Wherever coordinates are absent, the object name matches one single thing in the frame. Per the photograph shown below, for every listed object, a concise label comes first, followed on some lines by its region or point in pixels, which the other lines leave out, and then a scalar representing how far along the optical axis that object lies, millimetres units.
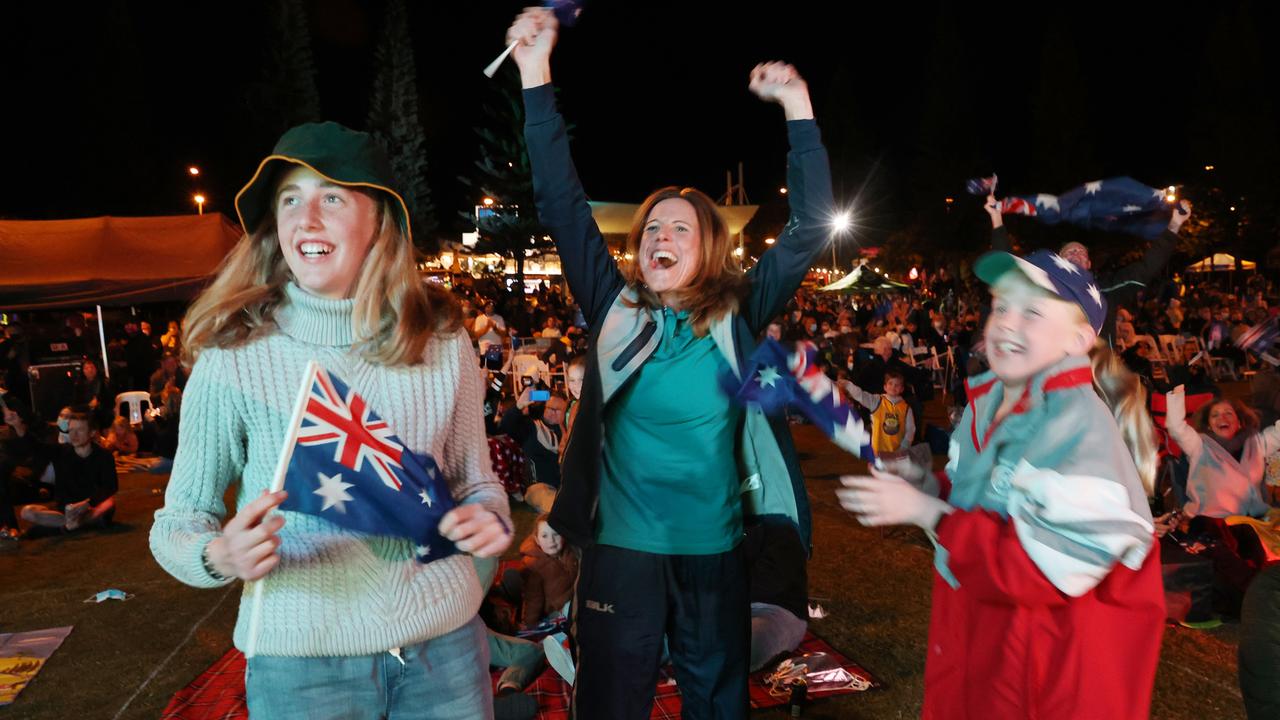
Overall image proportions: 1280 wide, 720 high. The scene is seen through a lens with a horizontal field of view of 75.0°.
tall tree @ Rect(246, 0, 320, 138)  35656
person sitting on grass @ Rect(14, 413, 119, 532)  8086
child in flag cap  1885
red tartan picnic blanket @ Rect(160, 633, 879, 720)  4344
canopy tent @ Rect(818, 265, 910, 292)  24016
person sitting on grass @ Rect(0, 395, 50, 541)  8461
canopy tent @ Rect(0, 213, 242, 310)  13133
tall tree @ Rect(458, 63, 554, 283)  31375
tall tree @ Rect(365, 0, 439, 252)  36500
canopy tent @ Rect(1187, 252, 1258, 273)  43562
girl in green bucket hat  1618
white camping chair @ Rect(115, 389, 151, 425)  13586
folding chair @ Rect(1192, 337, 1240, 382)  16469
